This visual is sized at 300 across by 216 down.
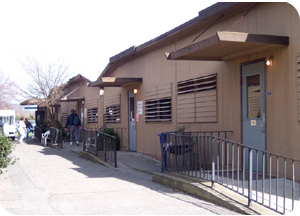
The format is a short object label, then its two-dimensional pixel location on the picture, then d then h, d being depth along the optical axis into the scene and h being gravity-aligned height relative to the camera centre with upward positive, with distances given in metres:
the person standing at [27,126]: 24.62 -0.66
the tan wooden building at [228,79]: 7.56 +0.97
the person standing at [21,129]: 21.86 -0.74
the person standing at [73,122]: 18.33 -0.28
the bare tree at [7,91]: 28.96 +2.01
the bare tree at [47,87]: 22.91 +1.79
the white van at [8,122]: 25.28 -0.39
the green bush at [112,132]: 15.48 -0.65
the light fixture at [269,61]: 8.05 +1.15
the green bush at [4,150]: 9.46 -0.85
